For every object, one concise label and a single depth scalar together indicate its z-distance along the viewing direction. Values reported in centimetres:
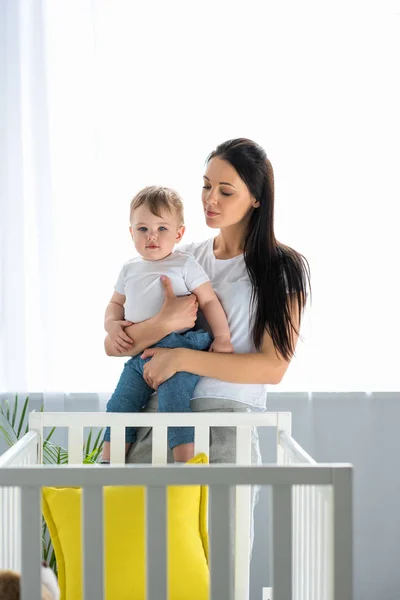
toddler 398
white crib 325
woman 396
